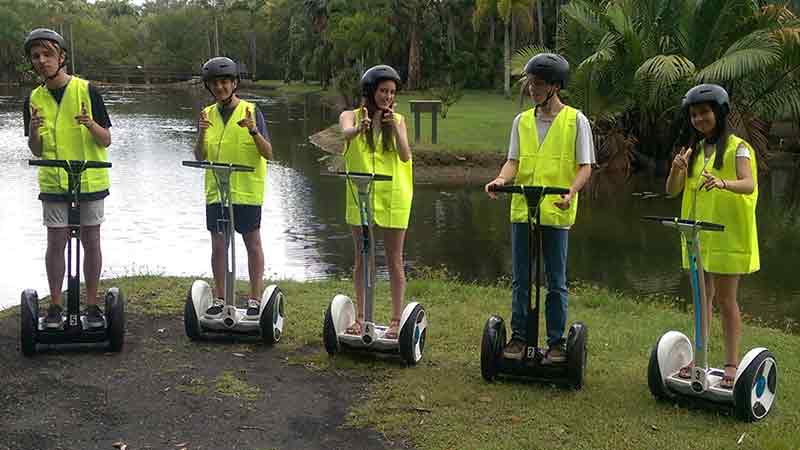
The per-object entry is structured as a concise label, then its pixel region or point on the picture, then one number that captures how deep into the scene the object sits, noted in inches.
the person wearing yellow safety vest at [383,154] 243.1
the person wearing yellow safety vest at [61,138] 254.1
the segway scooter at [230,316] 265.9
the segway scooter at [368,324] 243.4
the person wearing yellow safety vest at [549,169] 229.0
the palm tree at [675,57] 783.7
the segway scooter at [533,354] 228.8
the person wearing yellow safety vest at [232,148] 265.3
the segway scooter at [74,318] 249.8
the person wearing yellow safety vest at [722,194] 213.3
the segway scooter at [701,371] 207.8
